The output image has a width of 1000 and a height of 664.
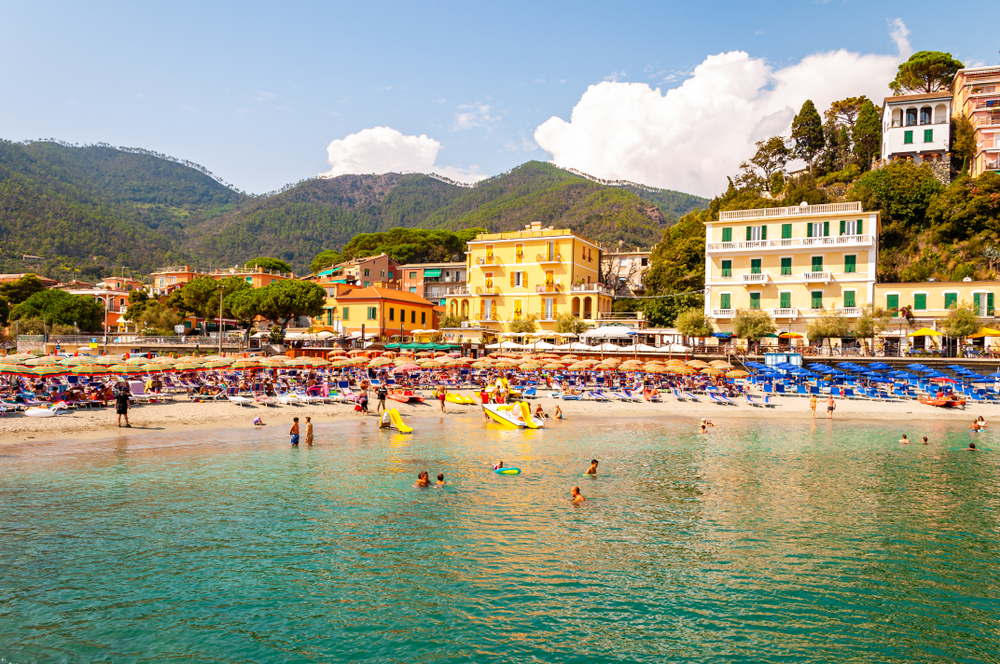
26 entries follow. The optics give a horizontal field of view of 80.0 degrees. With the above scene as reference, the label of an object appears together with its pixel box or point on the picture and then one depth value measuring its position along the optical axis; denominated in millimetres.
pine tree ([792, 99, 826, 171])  63188
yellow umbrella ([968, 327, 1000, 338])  36162
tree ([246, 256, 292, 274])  96188
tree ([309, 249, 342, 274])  102475
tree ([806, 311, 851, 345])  41156
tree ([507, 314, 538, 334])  52969
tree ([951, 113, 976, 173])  54988
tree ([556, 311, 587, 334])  50562
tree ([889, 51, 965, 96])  60188
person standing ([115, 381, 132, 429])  23497
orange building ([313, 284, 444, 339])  59469
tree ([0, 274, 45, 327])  77062
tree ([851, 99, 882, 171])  61344
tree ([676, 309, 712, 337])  44312
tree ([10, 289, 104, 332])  66688
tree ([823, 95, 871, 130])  64812
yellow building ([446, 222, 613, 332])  57500
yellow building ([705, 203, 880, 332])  44188
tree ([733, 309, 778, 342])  42625
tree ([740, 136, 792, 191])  63719
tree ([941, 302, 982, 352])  37656
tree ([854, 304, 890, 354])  40031
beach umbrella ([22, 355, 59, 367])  29178
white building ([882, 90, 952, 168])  56219
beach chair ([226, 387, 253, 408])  30172
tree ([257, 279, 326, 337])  56812
